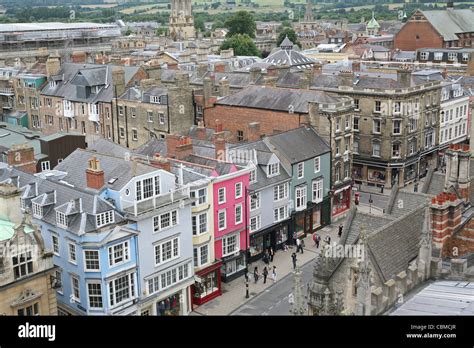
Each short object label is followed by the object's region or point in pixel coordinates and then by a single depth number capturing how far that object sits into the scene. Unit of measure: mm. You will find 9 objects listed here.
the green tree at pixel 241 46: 140375
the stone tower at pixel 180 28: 190500
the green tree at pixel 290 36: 168562
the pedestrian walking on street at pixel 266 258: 43897
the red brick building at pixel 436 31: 114375
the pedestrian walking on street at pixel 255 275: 40781
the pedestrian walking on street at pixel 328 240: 46906
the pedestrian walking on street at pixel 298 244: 46203
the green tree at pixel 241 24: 178500
